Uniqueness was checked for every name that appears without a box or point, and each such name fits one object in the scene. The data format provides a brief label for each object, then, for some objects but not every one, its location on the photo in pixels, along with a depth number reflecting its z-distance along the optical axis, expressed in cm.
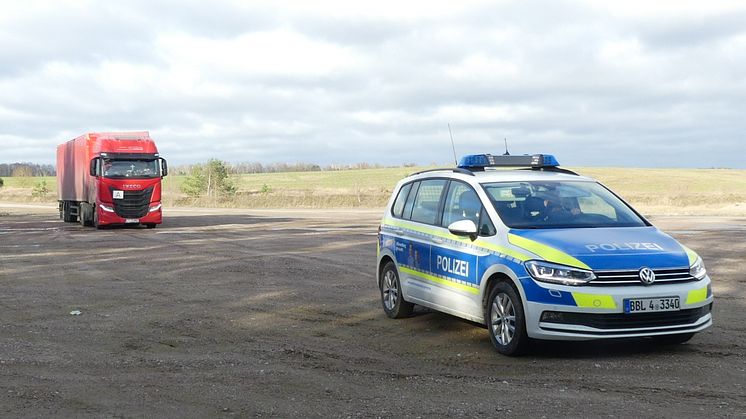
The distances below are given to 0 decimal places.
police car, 747
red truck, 3106
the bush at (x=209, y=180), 7806
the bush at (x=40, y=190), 8854
